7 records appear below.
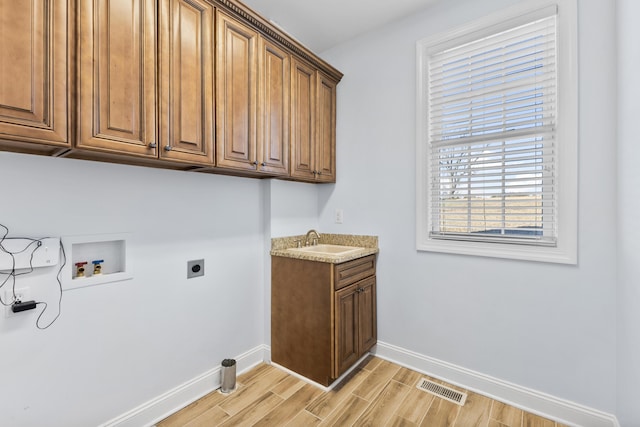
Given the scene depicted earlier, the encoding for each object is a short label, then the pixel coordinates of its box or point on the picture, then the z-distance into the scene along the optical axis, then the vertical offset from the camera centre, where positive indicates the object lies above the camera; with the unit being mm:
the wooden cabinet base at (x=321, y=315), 2074 -774
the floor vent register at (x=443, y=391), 1988 -1260
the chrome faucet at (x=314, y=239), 2791 -251
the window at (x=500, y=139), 1788 +511
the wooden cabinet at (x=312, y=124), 2316 +766
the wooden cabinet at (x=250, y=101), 1762 +752
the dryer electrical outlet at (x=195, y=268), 1997 -379
